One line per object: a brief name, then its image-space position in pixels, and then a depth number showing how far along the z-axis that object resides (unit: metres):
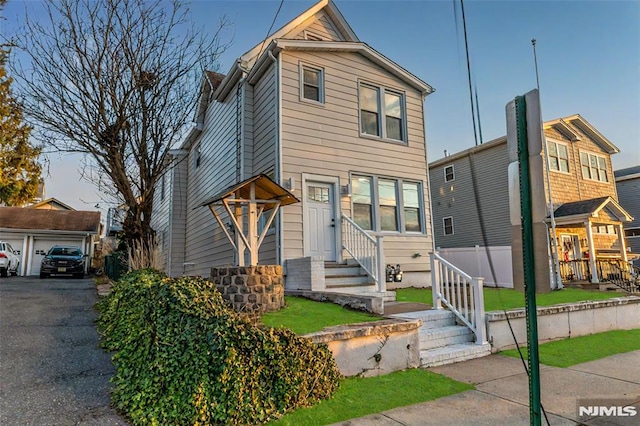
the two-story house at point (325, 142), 8.78
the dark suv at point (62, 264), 16.02
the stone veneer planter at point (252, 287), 5.82
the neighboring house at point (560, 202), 14.55
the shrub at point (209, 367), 3.13
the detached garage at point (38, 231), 20.47
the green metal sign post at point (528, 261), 2.33
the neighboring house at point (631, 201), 20.28
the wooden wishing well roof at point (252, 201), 6.39
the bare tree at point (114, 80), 9.02
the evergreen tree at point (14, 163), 20.30
